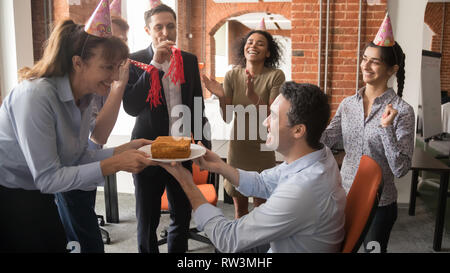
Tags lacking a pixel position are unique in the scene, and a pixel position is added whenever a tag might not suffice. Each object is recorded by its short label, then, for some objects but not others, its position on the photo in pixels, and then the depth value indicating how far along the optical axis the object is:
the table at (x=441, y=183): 2.47
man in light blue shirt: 1.05
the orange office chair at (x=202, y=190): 2.32
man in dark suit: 1.84
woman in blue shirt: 1.11
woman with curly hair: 2.18
